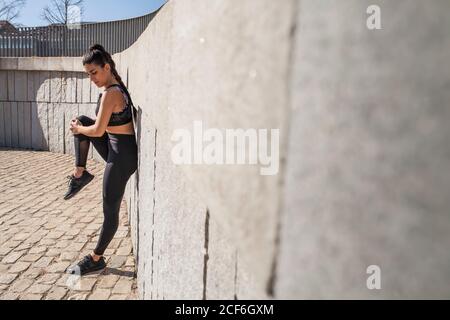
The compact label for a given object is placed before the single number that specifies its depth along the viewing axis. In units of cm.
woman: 372
